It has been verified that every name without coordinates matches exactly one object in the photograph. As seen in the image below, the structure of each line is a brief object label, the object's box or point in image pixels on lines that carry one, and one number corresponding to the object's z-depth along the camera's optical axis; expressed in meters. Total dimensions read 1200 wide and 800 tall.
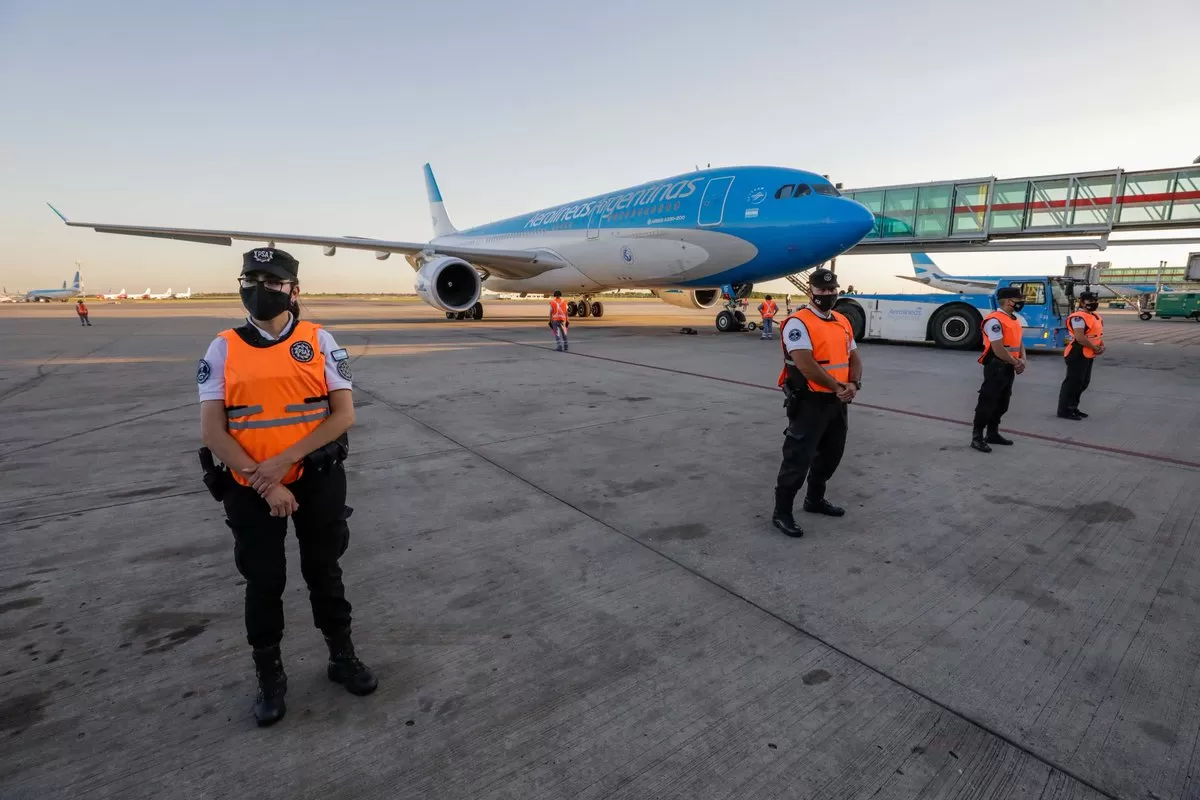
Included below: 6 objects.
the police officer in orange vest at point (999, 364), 5.38
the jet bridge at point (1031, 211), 14.96
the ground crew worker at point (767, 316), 15.36
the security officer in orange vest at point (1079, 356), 6.57
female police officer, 1.97
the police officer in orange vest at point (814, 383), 3.55
